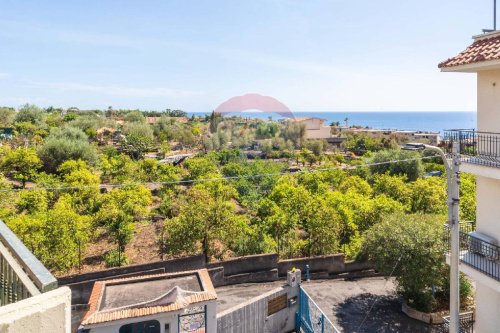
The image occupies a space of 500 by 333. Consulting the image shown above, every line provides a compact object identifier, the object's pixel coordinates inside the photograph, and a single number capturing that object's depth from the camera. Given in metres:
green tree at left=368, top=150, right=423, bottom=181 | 27.44
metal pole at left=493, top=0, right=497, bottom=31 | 7.02
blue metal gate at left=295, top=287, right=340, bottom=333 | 8.72
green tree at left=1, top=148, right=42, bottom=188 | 26.09
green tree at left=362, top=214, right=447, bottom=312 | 10.09
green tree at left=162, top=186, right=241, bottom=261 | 13.42
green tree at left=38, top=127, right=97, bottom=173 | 30.66
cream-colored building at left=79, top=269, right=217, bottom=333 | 6.77
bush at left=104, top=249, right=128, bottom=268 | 13.48
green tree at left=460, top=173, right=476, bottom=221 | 14.12
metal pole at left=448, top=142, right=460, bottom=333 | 6.13
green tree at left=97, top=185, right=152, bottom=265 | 14.12
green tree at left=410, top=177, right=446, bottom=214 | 16.67
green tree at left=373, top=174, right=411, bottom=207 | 17.88
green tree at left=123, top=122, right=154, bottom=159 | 41.25
